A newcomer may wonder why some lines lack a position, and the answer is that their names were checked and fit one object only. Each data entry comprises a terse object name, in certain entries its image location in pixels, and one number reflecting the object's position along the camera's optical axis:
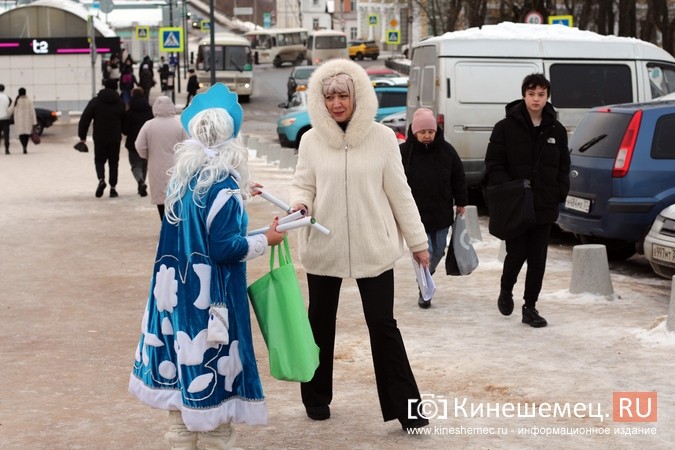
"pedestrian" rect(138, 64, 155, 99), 48.97
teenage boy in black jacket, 8.66
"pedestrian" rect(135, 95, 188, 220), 14.02
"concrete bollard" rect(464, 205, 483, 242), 13.48
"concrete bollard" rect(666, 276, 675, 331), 8.44
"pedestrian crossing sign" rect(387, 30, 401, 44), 70.25
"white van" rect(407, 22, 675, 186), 16.53
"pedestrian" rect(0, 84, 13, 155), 30.47
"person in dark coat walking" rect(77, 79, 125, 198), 18.75
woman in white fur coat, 6.30
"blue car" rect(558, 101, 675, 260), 11.59
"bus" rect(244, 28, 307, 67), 85.25
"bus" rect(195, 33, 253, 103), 53.69
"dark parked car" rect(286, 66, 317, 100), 49.09
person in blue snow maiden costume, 5.52
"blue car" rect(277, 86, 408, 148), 27.03
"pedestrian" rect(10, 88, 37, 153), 29.98
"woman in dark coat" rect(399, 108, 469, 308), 9.66
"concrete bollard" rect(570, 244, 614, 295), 10.12
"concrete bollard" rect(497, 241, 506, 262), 12.12
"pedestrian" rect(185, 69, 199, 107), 48.09
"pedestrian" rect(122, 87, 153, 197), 18.81
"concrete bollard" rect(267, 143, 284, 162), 25.56
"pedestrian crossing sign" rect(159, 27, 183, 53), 42.00
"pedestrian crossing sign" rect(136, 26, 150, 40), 55.31
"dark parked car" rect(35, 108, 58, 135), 36.09
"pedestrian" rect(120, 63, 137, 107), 44.78
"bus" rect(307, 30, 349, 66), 76.06
